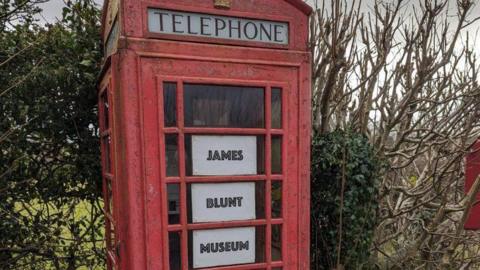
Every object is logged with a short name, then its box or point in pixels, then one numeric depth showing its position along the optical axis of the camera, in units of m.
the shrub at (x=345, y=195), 2.81
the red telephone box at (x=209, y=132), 1.85
